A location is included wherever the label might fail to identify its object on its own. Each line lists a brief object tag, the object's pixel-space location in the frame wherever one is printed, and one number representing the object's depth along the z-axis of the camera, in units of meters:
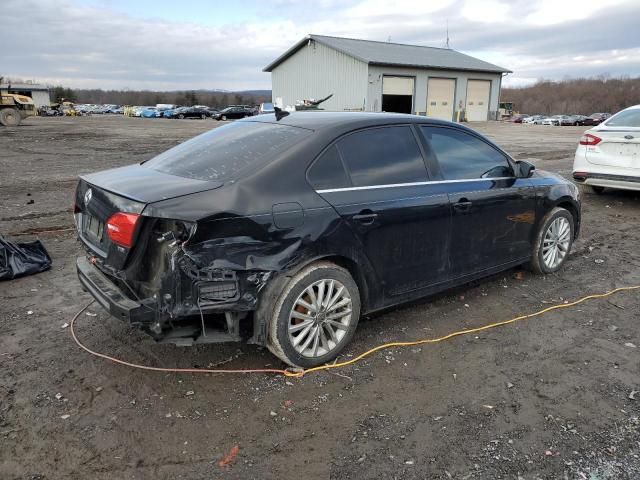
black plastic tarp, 4.99
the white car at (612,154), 7.71
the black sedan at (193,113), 56.97
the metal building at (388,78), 36.88
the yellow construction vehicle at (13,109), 30.16
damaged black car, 2.96
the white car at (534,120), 63.68
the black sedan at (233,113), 50.88
